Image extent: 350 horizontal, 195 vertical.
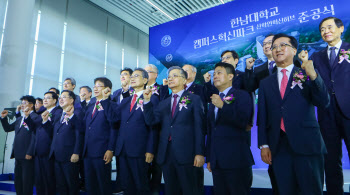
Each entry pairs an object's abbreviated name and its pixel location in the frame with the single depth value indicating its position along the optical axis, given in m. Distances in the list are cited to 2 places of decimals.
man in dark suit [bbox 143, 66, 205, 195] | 2.14
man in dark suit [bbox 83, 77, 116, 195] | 2.65
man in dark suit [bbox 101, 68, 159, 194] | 2.40
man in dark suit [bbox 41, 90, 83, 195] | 2.90
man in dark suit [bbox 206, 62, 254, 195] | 1.92
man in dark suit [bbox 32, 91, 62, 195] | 3.07
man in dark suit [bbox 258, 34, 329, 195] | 1.59
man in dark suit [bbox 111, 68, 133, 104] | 3.49
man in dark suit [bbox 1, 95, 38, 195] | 3.33
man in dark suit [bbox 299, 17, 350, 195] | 1.89
